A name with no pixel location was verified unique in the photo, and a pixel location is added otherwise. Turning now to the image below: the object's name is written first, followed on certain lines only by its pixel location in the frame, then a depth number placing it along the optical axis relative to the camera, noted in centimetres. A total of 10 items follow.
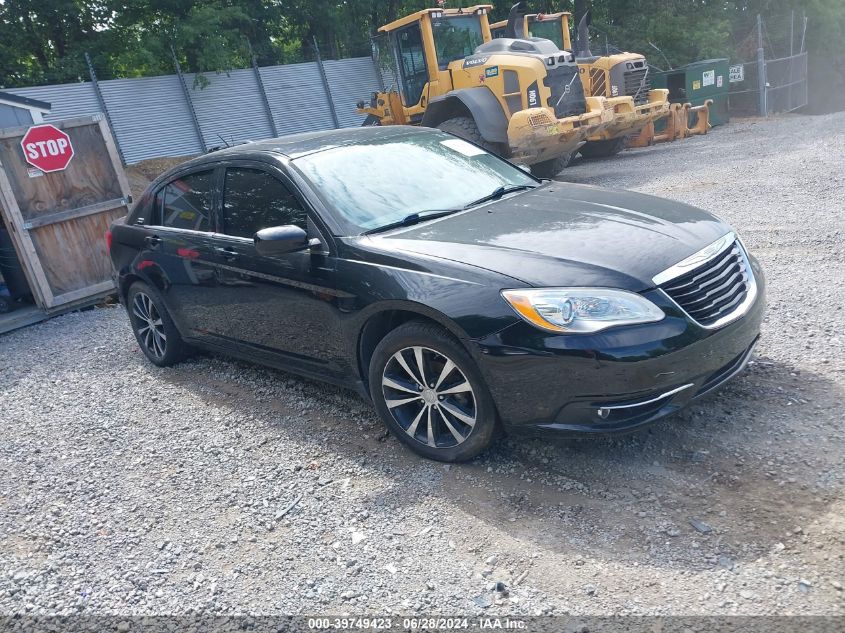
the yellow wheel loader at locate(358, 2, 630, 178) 1135
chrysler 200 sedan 309
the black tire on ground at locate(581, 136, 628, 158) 1480
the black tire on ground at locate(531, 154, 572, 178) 1322
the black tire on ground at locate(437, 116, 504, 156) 1186
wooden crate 762
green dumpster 1705
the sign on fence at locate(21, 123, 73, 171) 763
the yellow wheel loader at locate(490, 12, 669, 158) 1299
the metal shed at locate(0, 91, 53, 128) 1133
